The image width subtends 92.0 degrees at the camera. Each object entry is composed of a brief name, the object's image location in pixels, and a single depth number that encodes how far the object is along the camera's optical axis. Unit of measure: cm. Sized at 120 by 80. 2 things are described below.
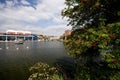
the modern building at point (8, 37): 6602
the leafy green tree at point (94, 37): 426
